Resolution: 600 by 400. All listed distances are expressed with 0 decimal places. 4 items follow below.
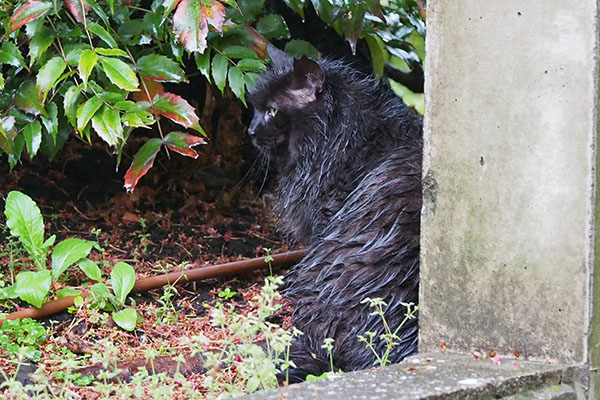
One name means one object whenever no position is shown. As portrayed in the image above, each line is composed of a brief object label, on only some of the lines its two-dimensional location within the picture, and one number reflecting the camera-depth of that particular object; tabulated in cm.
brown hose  701
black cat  590
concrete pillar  428
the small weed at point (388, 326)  493
